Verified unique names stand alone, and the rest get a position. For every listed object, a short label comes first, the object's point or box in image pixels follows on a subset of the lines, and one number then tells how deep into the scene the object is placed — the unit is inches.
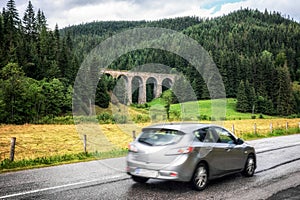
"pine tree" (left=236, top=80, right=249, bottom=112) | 3221.0
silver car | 276.4
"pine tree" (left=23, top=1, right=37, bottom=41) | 3619.6
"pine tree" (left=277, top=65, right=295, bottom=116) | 3408.0
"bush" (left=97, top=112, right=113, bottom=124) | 1874.6
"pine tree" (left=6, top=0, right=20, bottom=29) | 3442.4
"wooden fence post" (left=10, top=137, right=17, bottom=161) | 464.1
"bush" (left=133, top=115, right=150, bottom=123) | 1585.9
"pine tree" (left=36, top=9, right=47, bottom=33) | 3863.2
